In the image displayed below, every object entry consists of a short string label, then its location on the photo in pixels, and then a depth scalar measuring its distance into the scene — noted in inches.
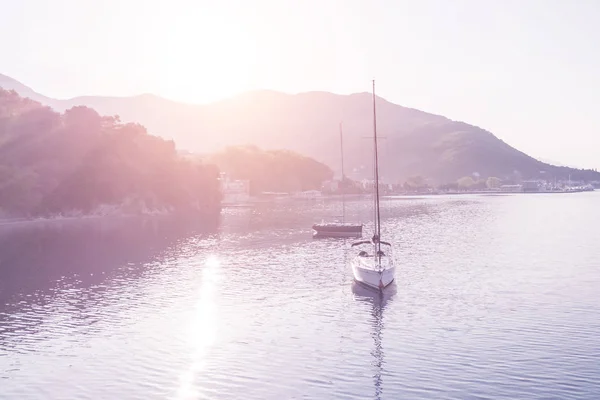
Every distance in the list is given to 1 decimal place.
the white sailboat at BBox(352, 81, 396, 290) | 1957.4
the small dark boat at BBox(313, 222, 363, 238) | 4065.0
